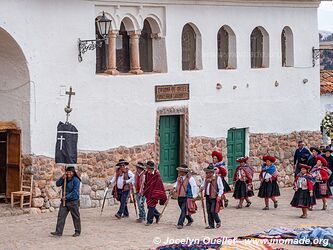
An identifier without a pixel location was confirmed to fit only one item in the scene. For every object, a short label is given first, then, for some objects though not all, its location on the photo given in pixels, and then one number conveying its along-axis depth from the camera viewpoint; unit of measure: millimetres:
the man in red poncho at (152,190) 20266
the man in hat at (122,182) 20922
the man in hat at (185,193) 20094
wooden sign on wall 23984
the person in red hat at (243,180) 23281
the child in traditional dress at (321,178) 23125
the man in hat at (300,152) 26427
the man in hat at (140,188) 20656
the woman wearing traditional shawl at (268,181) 23078
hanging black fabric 20438
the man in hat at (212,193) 20016
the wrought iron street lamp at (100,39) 21781
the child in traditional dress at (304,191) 21766
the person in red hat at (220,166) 22406
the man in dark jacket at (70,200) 18797
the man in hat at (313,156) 24547
